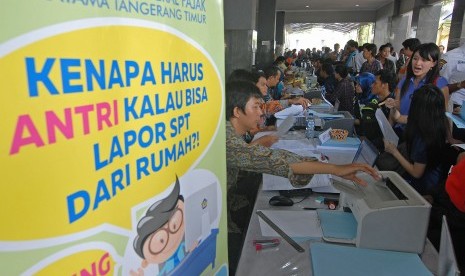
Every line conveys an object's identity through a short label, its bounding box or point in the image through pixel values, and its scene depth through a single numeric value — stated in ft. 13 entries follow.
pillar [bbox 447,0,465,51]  20.89
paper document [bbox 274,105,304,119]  11.71
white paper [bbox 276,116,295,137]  9.25
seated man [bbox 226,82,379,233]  4.83
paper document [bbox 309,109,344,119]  10.81
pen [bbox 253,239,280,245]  4.43
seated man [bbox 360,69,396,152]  10.73
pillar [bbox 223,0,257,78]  22.26
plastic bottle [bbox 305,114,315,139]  9.53
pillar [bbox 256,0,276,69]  34.91
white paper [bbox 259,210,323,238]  4.66
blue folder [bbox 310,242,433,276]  3.67
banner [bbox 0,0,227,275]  1.51
